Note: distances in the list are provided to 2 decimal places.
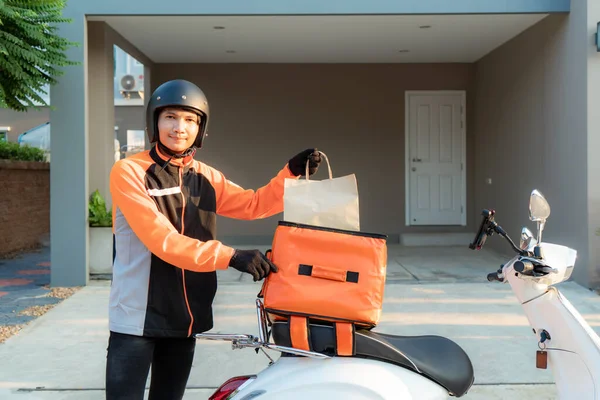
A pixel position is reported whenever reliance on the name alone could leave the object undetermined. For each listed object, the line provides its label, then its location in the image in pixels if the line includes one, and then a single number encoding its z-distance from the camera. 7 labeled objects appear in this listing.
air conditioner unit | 18.50
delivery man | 2.02
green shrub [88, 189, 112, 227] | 6.65
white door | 9.93
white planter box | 6.61
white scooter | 1.88
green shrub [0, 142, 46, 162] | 9.45
